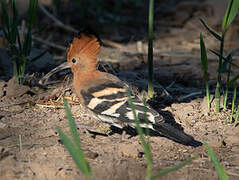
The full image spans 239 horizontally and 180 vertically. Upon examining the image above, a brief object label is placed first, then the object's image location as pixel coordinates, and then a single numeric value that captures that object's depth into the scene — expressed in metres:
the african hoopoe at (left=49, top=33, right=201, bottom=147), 6.62
